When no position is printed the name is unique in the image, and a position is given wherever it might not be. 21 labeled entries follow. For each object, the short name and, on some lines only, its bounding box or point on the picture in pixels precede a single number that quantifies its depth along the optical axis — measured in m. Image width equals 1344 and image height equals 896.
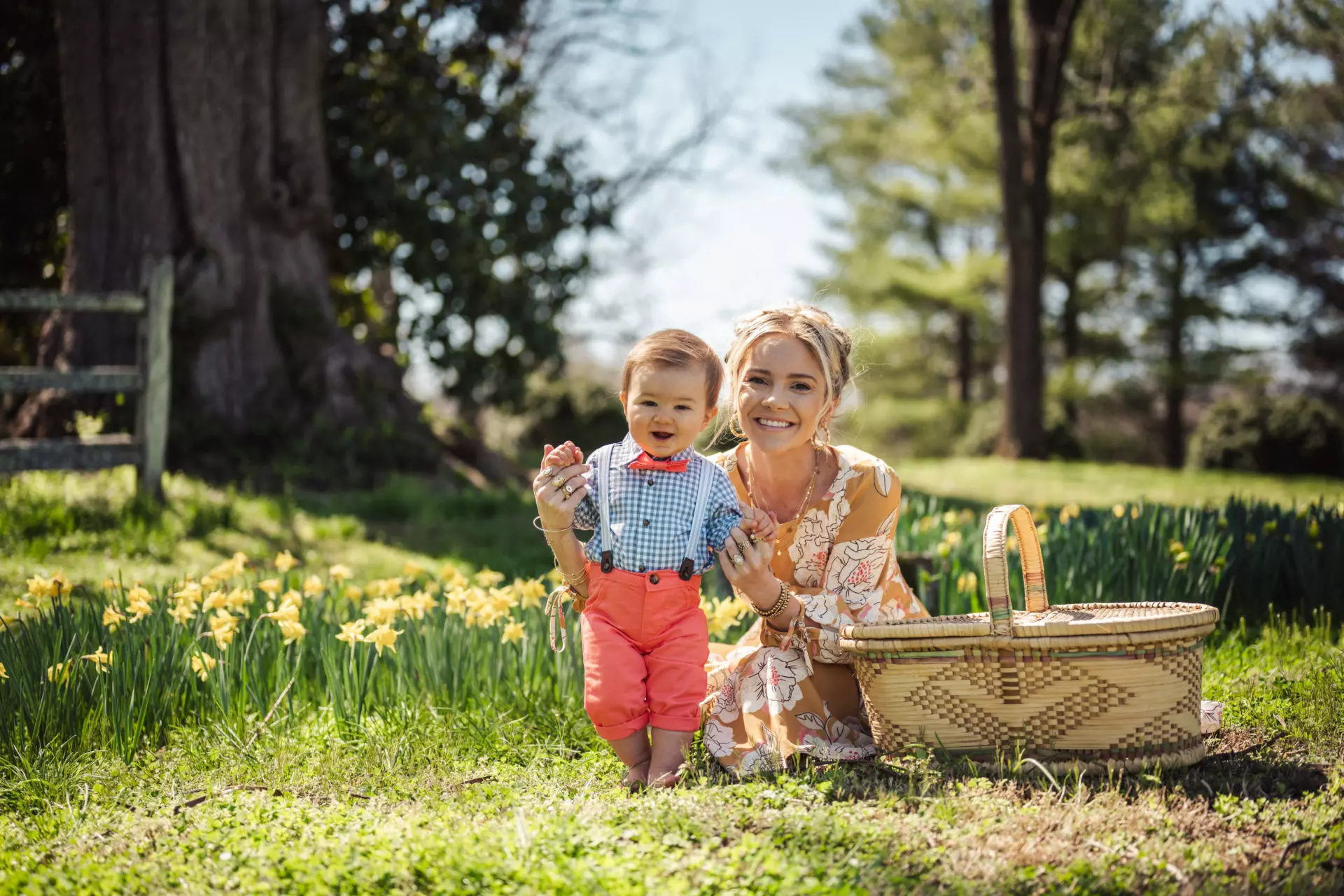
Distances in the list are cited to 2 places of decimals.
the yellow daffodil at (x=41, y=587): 3.15
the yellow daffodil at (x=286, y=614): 2.93
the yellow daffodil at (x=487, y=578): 3.63
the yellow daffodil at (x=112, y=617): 2.99
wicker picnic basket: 2.49
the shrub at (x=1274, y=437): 12.66
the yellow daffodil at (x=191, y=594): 3.13
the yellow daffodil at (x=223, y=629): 2.93
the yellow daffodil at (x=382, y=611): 3.00
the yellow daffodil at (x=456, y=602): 3.28
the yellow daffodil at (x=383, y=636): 2.85
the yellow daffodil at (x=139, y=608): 3.11
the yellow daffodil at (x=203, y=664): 2.88
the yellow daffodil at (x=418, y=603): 3.23
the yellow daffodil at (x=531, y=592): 3.54
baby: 2.56
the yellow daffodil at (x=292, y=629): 2.93
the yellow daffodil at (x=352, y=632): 2.95
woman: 2.79
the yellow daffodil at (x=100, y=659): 2.79
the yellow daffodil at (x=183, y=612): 3.09
